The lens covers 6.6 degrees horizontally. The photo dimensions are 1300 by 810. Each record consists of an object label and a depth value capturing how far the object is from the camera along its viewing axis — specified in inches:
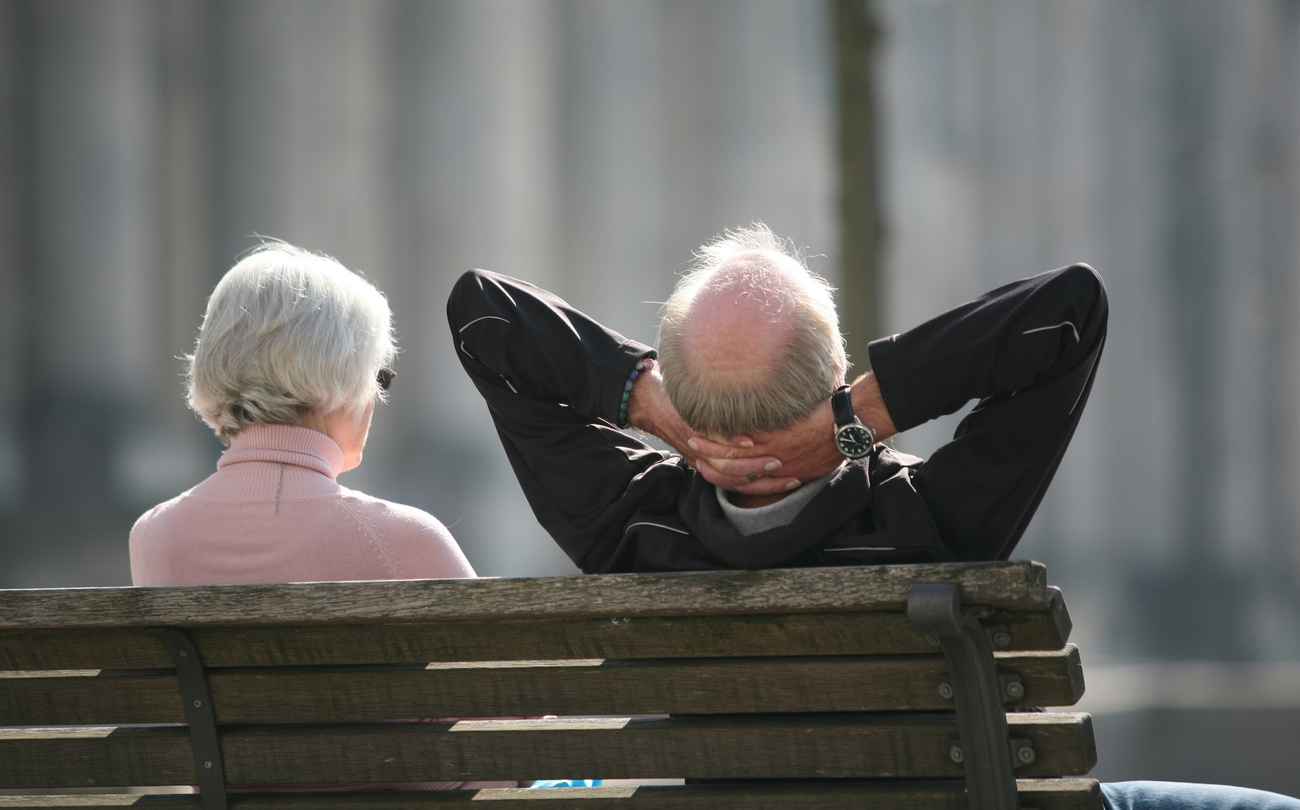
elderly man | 409.1
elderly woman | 417.9
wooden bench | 402.3
